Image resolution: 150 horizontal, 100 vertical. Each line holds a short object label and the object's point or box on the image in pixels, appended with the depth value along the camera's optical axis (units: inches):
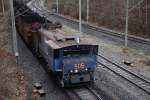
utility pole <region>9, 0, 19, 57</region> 904.5
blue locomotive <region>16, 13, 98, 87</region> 689.6
